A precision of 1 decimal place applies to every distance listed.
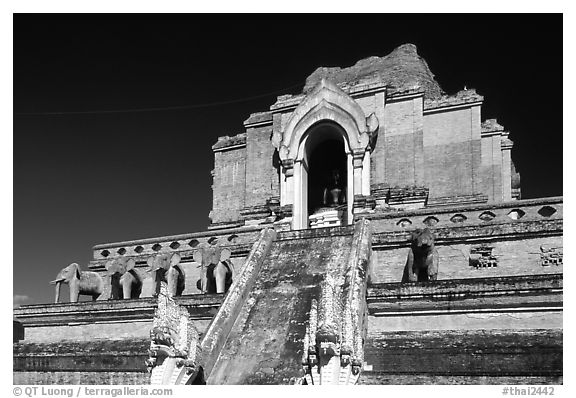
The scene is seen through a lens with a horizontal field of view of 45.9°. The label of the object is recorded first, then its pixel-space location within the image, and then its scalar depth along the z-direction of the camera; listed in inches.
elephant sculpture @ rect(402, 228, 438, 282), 619.5
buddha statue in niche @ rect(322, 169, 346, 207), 966.4
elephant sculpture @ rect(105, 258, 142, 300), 760.3
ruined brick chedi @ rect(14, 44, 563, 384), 480.1
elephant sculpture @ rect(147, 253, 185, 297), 739.4
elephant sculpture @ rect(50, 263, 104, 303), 755.4
